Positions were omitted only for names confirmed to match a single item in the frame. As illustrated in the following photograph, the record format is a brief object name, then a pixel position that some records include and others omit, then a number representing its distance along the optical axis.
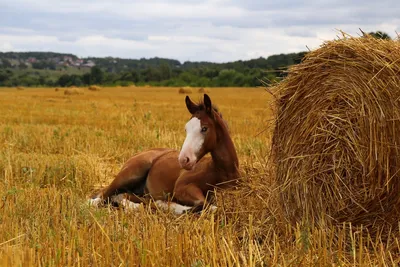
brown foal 6.07
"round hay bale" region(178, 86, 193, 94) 36.44
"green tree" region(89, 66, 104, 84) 69.88
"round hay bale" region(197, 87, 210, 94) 36.79
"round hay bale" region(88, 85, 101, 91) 41.66
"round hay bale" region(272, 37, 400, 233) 4.34
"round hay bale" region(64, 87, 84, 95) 34.32
